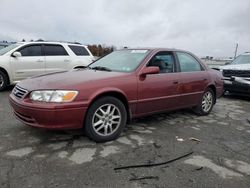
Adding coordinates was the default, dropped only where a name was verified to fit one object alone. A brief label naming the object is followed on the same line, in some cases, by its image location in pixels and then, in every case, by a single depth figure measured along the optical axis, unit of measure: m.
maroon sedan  2.69
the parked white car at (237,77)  6.28
